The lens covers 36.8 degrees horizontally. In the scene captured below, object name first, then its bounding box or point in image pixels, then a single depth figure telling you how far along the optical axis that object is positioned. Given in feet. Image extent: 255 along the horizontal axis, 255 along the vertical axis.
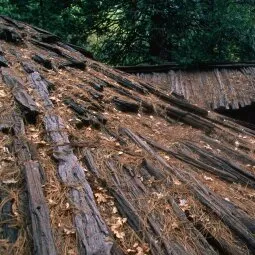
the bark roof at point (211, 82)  29.66
